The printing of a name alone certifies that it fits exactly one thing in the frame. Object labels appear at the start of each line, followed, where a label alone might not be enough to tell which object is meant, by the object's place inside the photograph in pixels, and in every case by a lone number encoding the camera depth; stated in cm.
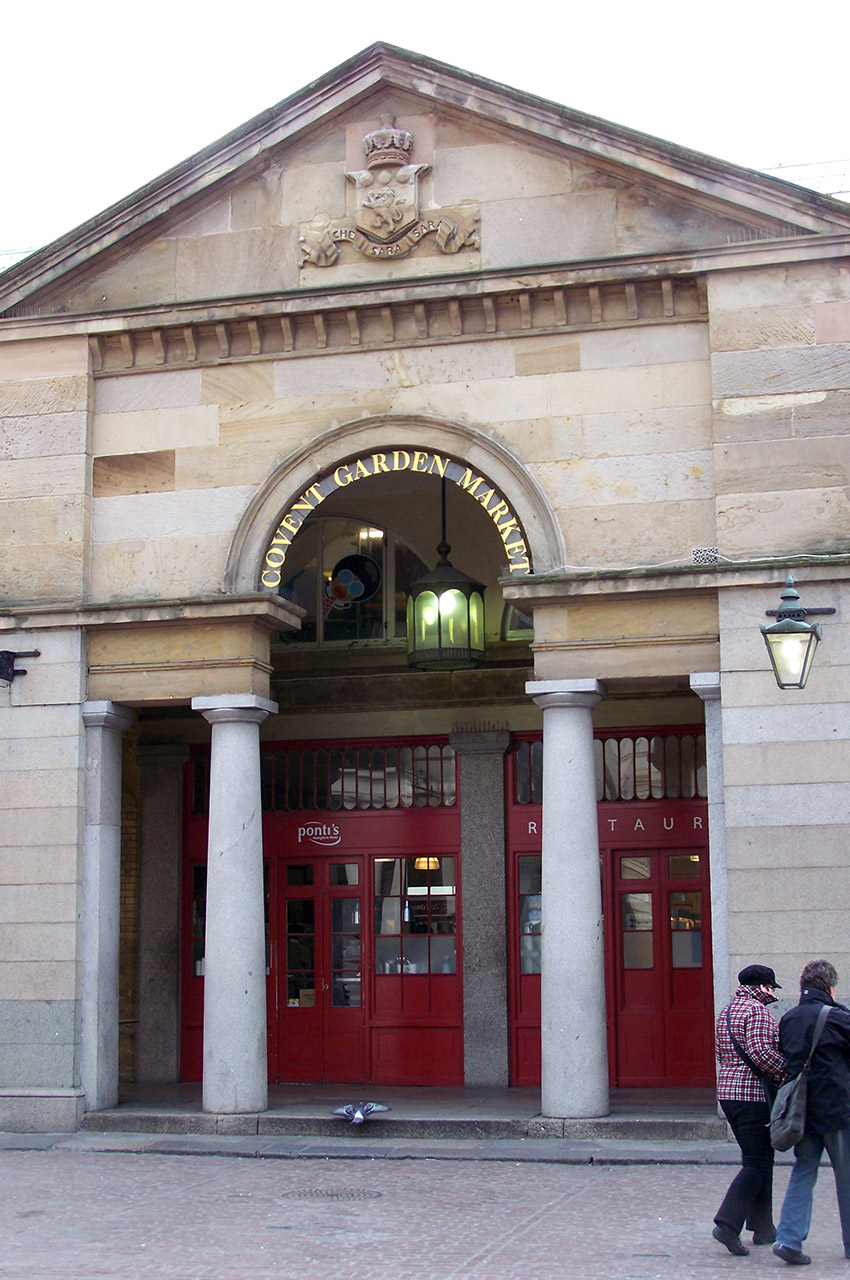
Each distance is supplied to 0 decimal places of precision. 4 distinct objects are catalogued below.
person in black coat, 882
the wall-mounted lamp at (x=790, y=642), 1143
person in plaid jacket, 915
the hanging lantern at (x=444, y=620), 1598
